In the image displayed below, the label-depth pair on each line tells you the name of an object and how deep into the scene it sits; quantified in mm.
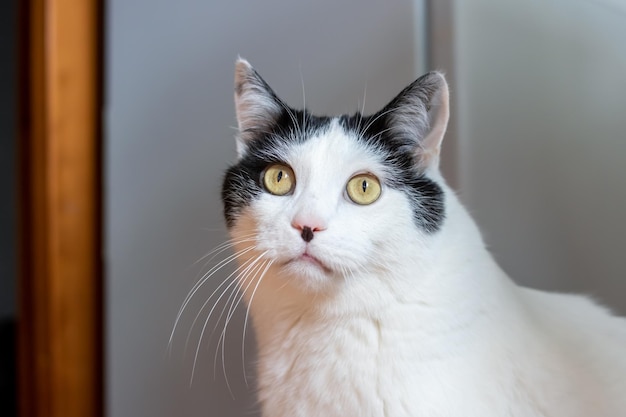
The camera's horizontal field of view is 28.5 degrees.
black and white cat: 537
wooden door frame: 785
